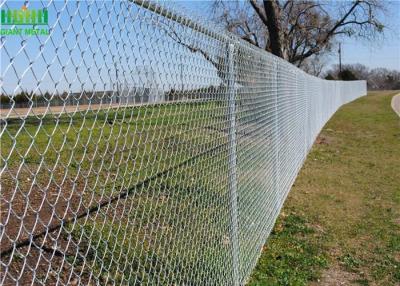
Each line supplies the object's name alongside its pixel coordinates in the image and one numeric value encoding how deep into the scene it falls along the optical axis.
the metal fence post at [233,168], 3.80
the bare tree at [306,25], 27.55
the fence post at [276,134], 6.04
